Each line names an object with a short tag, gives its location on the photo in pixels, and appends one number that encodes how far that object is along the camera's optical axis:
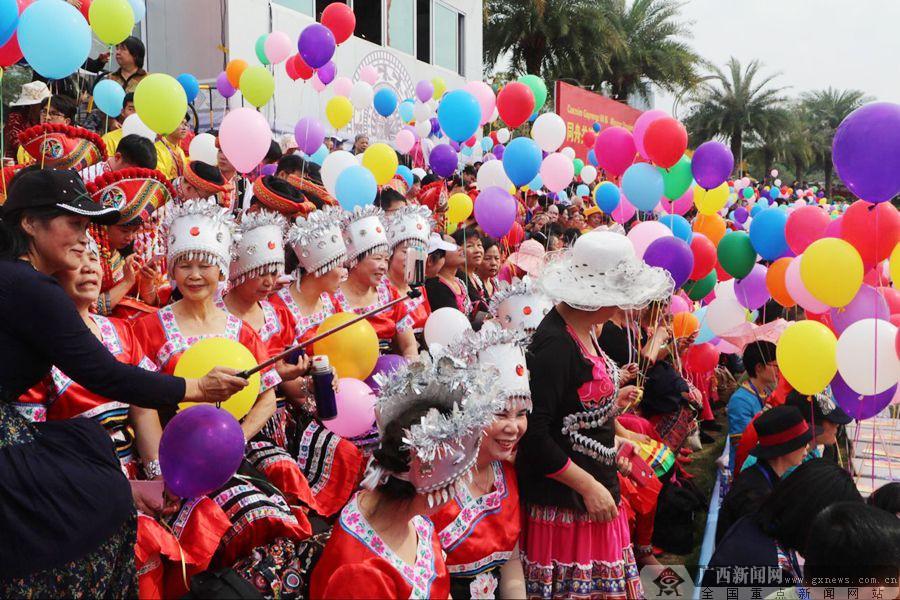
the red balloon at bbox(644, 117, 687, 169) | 5.48
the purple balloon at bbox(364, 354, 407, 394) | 3.81
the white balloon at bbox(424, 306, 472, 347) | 4.22
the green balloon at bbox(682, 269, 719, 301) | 5.65
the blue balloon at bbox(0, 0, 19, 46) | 4.35
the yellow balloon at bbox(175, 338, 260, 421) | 2.71
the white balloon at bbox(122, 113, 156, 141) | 5.84
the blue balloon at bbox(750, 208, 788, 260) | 5.10
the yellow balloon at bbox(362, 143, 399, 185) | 7.21
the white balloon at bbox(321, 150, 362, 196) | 6.57
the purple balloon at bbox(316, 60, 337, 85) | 9.28
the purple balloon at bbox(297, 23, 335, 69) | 8.02
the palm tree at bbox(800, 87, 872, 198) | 43.30
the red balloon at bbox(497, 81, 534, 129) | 7.10
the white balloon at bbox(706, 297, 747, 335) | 5.48
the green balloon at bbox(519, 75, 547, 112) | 8.11
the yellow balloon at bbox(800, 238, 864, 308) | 4.00
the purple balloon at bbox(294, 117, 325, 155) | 8.30
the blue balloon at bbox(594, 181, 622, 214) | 7.62
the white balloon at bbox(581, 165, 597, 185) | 13.38
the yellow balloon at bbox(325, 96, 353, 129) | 9.12
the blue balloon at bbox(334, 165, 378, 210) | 5.80
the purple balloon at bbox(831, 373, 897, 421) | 4.07
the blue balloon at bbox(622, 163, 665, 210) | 5.75
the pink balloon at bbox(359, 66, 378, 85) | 13.37
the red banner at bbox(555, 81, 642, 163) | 19.06
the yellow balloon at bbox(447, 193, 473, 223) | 7.36
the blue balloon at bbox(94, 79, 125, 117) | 6.57
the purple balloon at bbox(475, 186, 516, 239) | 6.02
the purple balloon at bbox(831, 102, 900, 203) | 3.66
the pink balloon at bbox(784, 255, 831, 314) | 4.39
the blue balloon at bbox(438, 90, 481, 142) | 7.17
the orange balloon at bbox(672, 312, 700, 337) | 5.53
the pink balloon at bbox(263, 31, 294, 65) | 9.22
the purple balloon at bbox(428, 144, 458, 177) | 9.26
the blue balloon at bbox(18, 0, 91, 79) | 4.48
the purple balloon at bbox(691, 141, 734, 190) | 5.66
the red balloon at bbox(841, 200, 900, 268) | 4.03
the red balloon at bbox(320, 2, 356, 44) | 8.68
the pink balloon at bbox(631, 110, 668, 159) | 5.68
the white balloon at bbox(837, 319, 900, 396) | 3.71
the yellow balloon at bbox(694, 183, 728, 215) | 6.71
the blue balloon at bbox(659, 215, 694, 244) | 5.55
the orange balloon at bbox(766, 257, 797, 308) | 4.85
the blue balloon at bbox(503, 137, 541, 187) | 6.66
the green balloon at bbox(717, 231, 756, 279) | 5.32
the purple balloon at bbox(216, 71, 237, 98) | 9.09
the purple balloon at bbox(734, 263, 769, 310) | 5.41
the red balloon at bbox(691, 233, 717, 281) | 5.27
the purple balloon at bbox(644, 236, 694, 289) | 4.83
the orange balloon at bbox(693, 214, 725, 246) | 6.20
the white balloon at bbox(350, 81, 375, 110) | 10.98
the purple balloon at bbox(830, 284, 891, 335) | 4.15
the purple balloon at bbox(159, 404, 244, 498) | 2.34
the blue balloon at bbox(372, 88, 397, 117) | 11.01
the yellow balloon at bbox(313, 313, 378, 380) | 3.49
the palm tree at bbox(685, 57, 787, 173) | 34.44
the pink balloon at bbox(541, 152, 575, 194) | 7.84
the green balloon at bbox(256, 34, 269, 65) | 10.14
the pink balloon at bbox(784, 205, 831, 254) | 4.77
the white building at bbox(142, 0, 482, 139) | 11.70
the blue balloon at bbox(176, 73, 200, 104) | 8.20
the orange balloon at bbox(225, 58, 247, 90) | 8.38
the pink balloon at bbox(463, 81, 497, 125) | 8.29
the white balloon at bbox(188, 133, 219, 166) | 6.44
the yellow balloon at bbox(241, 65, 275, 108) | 7.38
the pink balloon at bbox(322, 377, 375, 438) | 3.33
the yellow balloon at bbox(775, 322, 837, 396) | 3.99
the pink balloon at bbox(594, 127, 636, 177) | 6.31
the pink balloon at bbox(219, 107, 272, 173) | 5.45
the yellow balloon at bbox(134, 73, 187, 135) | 5.19
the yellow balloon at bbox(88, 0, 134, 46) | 5.63
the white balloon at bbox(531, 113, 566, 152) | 7.96
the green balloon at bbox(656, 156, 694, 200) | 5.91
